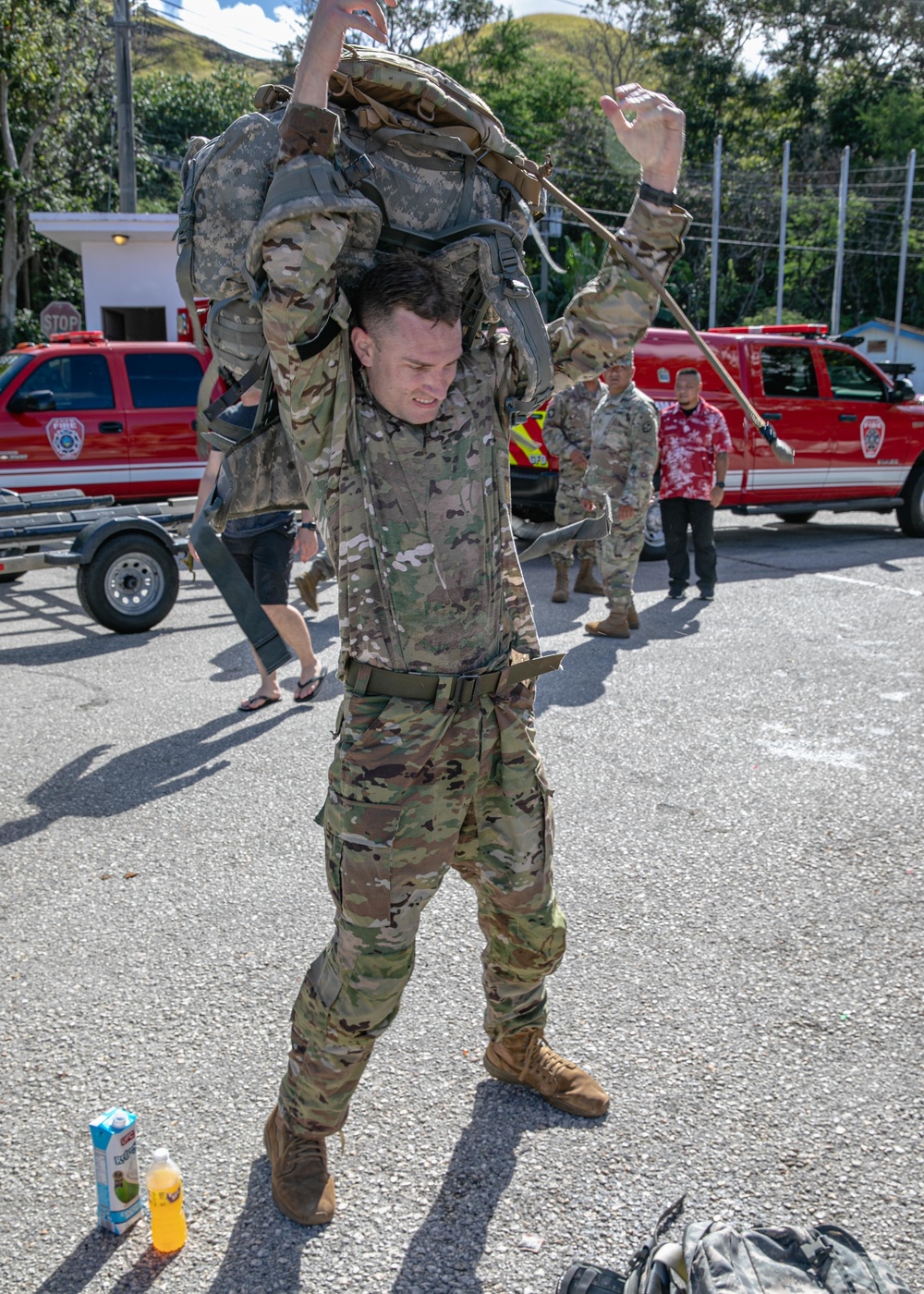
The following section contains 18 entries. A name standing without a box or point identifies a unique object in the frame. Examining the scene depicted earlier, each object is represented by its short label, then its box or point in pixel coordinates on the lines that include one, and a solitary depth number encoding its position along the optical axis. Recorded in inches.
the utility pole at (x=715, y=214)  1330.0
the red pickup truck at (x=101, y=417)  424.5
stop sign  804.6
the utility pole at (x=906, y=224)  1388.2
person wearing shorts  239.5
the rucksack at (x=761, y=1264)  70.2
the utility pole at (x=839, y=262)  1347.2
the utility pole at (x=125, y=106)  729.0
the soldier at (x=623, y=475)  318.0
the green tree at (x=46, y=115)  982.4
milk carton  94.1
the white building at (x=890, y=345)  1342.3
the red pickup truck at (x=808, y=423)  436.8
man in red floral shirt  362.9
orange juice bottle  94.0
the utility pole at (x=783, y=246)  1333.7
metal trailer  309.4
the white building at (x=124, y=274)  739.4
